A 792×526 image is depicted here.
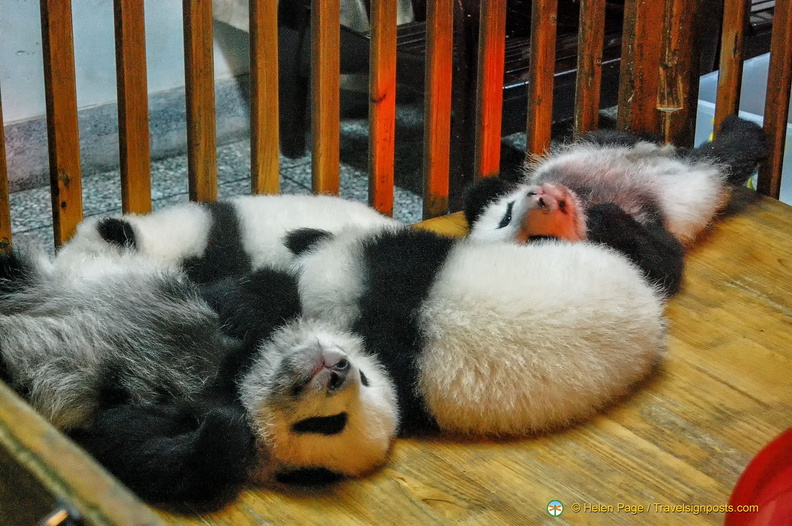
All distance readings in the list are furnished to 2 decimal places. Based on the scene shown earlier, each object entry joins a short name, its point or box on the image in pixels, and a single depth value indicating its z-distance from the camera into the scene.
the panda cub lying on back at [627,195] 3.06
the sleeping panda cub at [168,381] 2.65
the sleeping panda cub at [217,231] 2.97
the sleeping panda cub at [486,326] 2.78
